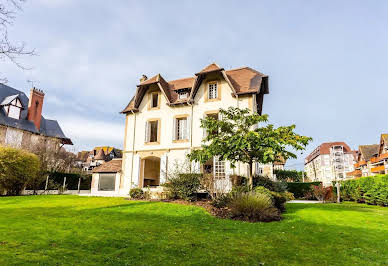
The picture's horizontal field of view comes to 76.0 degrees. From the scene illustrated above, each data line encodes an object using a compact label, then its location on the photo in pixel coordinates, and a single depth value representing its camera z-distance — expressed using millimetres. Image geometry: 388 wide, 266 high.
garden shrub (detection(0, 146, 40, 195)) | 18531
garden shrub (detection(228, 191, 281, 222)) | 9641
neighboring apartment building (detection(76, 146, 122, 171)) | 62125
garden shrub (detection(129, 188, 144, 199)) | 17172
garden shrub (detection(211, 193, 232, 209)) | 11805
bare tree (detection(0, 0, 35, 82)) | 5016
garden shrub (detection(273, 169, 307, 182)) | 44338
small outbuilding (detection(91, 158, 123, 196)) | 21609
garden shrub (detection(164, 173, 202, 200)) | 14961
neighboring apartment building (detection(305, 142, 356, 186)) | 87750
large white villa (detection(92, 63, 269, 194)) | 18875
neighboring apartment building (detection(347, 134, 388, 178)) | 46594
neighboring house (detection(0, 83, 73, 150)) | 30641
